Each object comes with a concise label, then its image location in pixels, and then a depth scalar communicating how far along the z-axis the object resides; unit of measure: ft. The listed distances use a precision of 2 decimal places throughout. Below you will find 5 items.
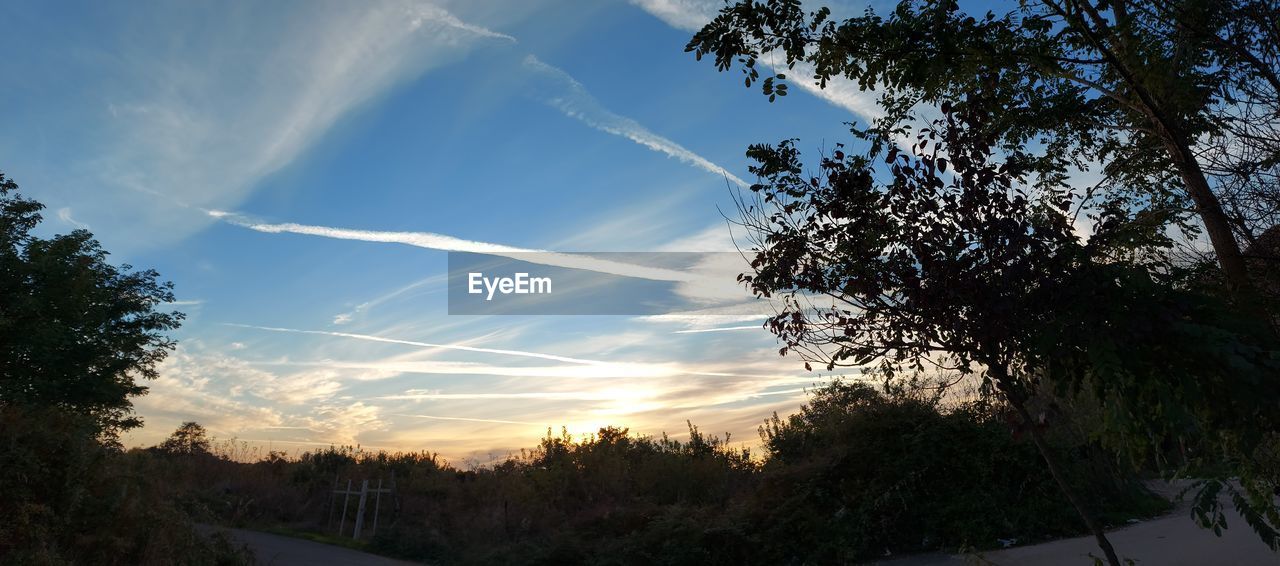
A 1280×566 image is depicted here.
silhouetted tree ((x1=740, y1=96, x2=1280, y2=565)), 15.52
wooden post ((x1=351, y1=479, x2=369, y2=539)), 65.11
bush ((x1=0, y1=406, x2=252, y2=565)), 26.71
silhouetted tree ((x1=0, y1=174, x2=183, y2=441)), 68.64
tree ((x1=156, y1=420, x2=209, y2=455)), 117.38
